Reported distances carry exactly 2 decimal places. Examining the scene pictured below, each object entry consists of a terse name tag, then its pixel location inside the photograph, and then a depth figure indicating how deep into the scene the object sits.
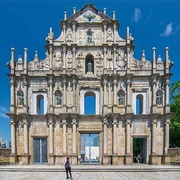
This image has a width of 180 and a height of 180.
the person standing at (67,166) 13.66
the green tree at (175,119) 26.46
